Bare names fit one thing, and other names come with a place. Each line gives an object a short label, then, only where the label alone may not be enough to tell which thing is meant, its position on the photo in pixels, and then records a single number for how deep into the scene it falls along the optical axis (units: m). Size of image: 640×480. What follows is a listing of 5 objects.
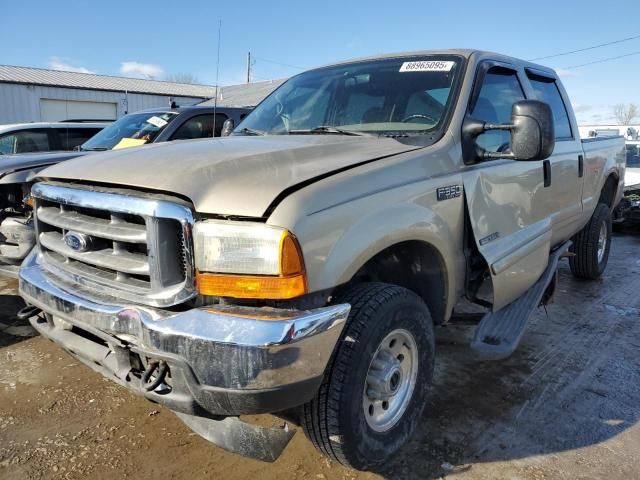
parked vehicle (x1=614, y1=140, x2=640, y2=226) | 8.38
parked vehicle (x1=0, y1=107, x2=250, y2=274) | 4.35
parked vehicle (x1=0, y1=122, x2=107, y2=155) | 7.14
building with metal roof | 25.42
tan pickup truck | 1.90
